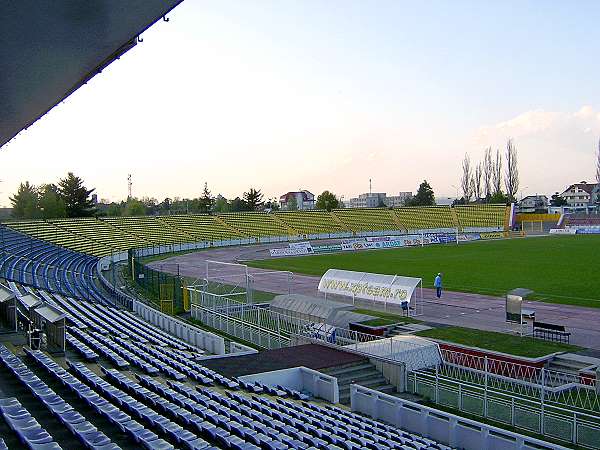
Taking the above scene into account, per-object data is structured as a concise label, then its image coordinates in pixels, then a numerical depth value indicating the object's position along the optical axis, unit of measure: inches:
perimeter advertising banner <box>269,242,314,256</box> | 2266.2
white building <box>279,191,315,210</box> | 7233.3
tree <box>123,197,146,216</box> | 4725.6
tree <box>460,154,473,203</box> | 5467.5
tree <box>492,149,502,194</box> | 5118.1
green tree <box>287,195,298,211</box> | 6967.0
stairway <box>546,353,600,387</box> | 649.4
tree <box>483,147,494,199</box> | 5221.5
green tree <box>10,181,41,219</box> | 3457.2
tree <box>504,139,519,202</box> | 4995.1
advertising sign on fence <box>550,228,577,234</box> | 3028.1
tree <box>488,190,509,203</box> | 4760.3
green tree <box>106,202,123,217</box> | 4831.7
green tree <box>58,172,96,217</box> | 3511.3
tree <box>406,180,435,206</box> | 5374.0
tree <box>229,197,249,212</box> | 5128.0
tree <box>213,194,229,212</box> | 5572.8
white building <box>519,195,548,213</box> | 6210.6
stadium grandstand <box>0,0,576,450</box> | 311.9
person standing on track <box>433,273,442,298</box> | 1224.8
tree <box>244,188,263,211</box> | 4923.7
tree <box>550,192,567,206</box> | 5692.9
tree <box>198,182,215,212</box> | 4845.0
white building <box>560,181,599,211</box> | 5713.6
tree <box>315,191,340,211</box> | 4906.5
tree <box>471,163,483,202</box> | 5351.9
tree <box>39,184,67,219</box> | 3352.6
